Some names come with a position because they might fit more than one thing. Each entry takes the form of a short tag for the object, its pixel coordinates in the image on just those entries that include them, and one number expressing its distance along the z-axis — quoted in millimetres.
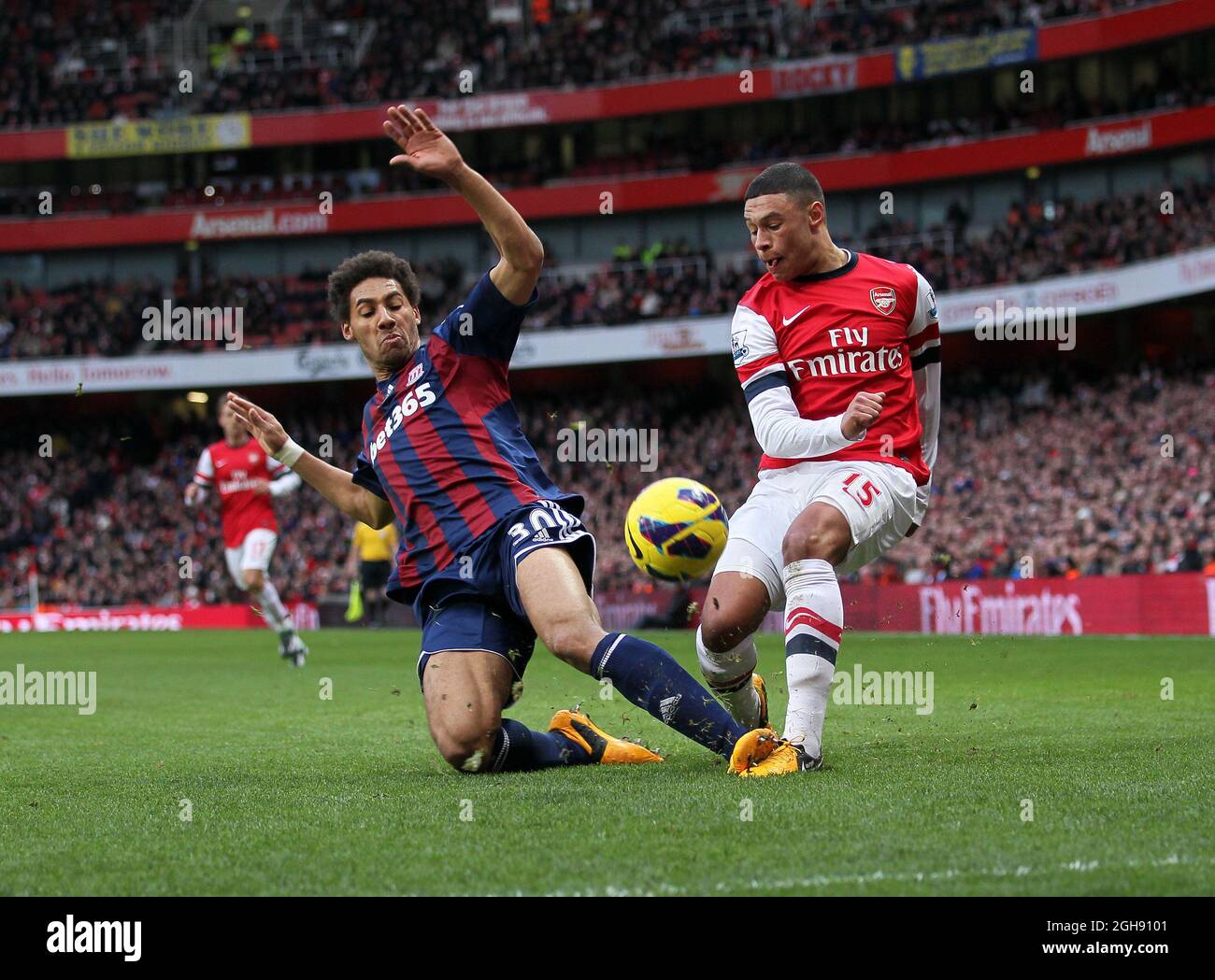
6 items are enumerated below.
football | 6898
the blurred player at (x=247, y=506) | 17156
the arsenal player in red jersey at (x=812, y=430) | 5977
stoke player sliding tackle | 5613
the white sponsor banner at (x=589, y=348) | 31594
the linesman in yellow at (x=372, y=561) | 24766
